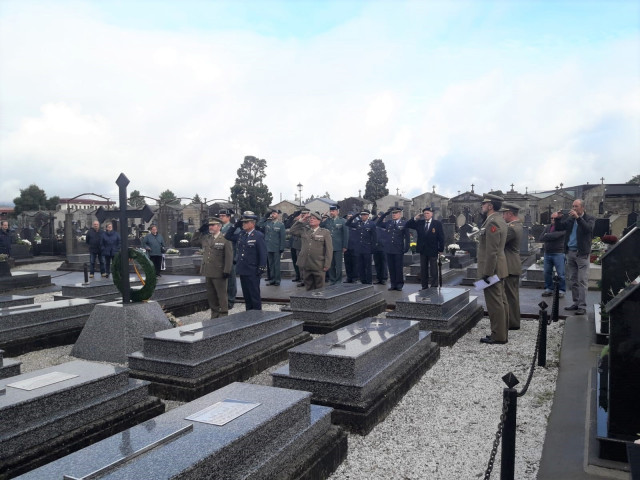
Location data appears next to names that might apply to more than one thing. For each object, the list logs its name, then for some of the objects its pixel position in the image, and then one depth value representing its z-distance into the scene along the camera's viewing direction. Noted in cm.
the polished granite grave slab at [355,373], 434
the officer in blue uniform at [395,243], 1125
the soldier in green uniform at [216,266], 835
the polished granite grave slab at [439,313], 711
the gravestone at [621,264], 618
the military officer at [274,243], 1276
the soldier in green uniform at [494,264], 686
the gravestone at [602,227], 1380
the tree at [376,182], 5900
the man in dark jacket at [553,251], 941
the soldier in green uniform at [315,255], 980
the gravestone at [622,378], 331
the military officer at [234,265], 923
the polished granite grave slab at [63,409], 352
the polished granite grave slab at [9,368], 490
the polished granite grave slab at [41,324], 693
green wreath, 690
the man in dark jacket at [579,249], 795
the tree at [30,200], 7012
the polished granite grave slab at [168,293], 941
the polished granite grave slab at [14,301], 814
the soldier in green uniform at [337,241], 1234
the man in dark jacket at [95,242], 1470
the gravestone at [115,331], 638
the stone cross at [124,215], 676
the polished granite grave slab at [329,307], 787
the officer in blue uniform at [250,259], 825
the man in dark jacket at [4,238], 1631
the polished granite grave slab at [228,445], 261
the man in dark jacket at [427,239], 1034
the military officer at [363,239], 1213
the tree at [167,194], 8519
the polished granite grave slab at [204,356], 517
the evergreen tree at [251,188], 5166
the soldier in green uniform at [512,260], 744
